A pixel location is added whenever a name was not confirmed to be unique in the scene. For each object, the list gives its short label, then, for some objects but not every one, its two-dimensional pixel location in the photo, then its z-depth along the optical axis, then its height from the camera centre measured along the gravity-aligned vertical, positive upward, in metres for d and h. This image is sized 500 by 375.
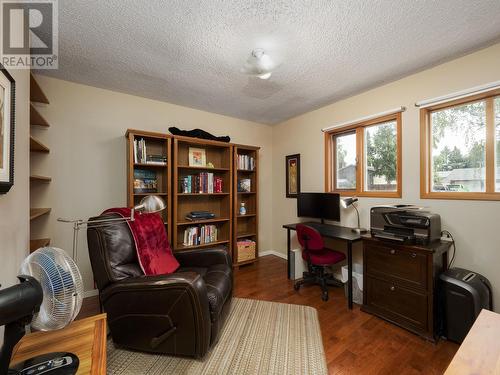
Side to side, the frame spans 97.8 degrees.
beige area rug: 1.47 -1.21
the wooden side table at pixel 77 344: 0.80 -0.62
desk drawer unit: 1.76 -0.82
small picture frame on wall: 3.53 +0.22
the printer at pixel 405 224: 1.87 -0.32
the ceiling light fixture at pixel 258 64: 1.81 +1.05
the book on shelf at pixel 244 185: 3.48 +0.07
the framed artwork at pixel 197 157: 3.01 +0.46
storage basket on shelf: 3.27 -0.93
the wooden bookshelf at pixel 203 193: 2.82 -0.05
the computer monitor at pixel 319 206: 2.84 -0.23
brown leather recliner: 1.43 -0.78
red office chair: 2.37 -0.77
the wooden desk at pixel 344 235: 2.23 -0.50
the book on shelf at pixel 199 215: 2.99 -0.36
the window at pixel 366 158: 2.47 +0.39
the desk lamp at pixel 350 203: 2.55 -0.17
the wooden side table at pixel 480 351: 0.71 -0.59
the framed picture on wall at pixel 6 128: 1.01 +0.30
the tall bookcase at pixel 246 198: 3.22 -0.14
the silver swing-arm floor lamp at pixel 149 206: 1.53 -0.11
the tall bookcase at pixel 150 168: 2.43 +0.27
